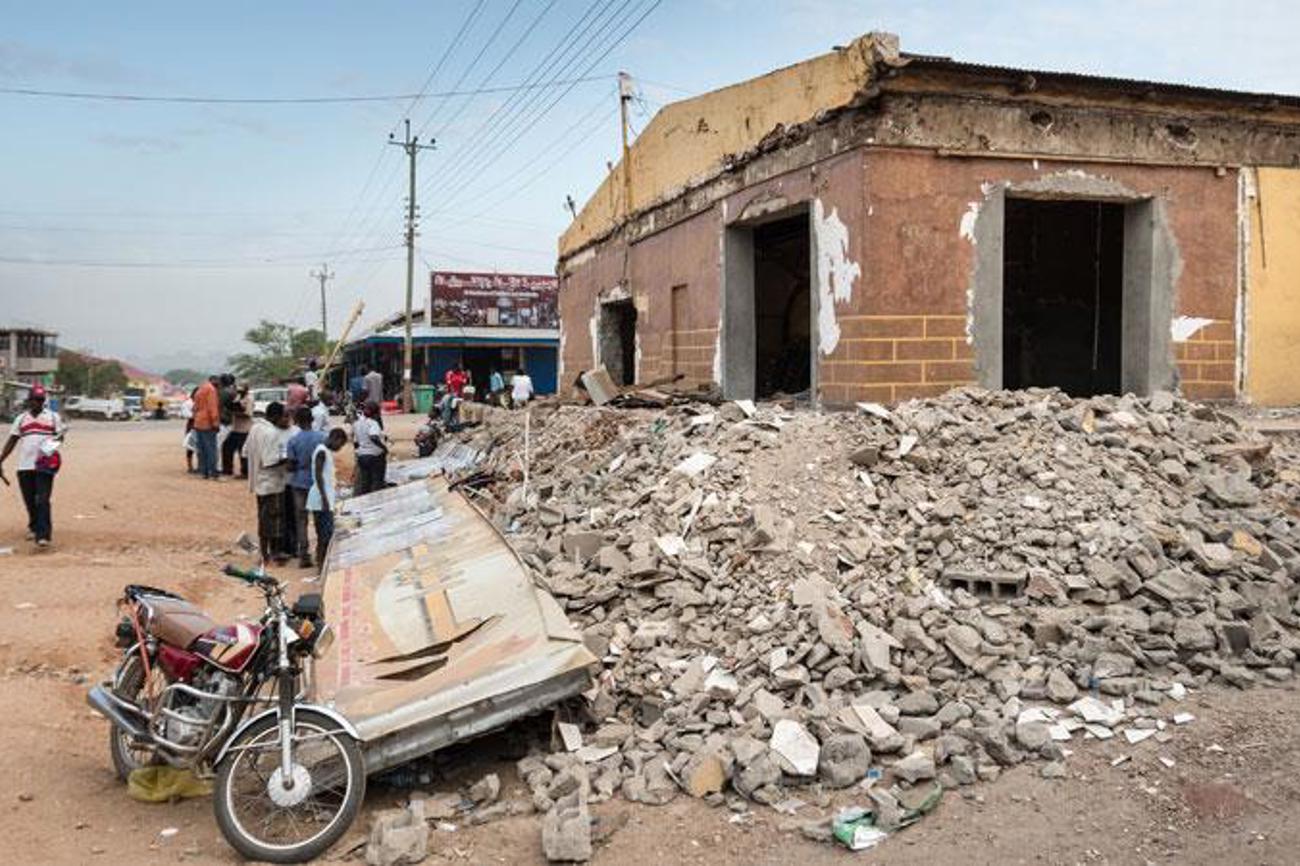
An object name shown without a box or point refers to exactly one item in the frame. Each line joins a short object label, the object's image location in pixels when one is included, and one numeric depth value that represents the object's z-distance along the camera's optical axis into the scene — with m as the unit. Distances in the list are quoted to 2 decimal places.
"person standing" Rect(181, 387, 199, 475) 15.60
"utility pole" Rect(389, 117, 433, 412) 32.88
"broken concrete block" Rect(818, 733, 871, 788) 4.65
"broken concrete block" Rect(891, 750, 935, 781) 4.59
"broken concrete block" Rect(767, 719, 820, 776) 4.67
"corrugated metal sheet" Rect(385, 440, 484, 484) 14.61
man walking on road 9.31
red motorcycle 4.23
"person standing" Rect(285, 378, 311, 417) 16.74
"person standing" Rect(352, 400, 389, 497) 11.97
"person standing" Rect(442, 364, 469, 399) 25.90
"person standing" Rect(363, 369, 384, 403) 23.60
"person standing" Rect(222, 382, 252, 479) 14.73
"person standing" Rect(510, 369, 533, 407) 21.11
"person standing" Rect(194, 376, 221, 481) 14.29
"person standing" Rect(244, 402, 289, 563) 9.64
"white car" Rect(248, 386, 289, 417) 31.27
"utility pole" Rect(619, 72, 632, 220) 15.43
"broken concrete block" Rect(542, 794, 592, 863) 4.12
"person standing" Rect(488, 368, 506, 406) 26.59
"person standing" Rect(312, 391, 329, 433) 14.25
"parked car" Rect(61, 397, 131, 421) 42.62
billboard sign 36.25
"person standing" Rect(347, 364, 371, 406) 26.68
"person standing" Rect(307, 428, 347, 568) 9.40
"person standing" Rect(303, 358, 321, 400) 24.44
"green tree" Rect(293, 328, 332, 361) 65.56
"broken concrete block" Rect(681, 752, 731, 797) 4.64
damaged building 9.19
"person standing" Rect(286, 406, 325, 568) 9.46
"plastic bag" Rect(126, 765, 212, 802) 4.70
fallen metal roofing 4.57
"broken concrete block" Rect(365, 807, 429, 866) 4.11
